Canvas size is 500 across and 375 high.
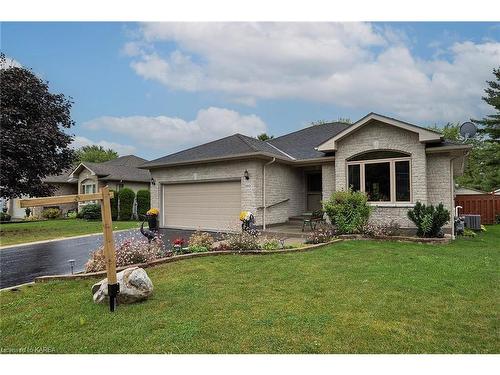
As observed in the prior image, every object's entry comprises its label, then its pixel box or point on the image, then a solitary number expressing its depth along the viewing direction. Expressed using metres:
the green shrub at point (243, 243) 8.40
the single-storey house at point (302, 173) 10.95
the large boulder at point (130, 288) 4.68
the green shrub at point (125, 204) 22.36
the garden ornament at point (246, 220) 9.88
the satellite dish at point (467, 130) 12.84
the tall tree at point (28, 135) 14.27
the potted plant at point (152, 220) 9.49
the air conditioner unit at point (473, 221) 14.01
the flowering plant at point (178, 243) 8.34
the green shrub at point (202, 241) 8.64
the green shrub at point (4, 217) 24.95
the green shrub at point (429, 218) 9.88
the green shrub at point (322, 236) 9.48
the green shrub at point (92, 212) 22.33
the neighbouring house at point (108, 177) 25.52
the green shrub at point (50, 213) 25.36
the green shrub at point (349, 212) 10.55
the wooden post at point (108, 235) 4.41
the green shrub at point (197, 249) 8.19
